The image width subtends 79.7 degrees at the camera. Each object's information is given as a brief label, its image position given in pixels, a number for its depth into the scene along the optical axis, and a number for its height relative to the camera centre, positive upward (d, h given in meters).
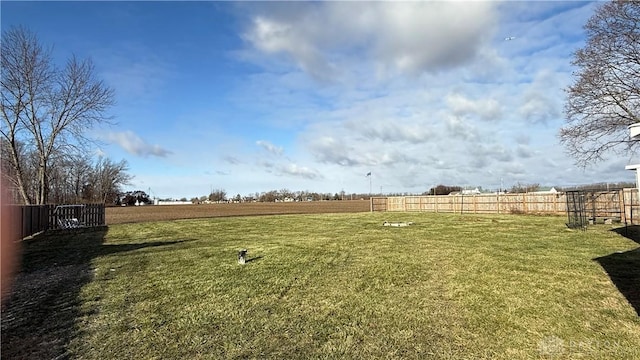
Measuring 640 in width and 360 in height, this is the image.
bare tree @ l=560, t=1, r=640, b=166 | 17.53 +5.40
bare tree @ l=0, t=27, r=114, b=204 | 20.59 +5.00
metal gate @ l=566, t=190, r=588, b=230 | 17.03 -0.94
